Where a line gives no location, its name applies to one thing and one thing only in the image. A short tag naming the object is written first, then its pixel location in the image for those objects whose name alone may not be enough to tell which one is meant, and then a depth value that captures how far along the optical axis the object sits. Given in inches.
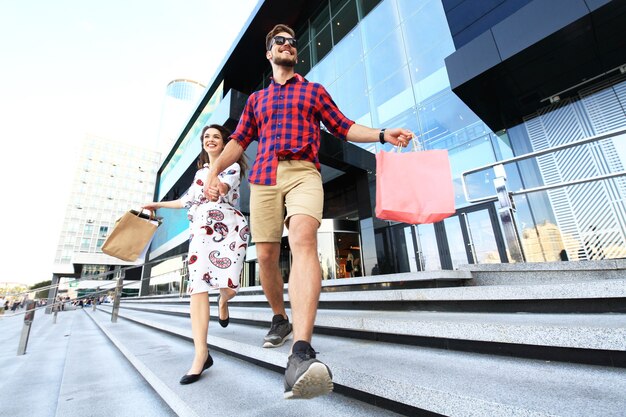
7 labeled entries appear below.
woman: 70.2
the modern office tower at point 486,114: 174.2
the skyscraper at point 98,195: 1744.6
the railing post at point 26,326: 140.6
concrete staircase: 36.3
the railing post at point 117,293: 228.8
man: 54.7
